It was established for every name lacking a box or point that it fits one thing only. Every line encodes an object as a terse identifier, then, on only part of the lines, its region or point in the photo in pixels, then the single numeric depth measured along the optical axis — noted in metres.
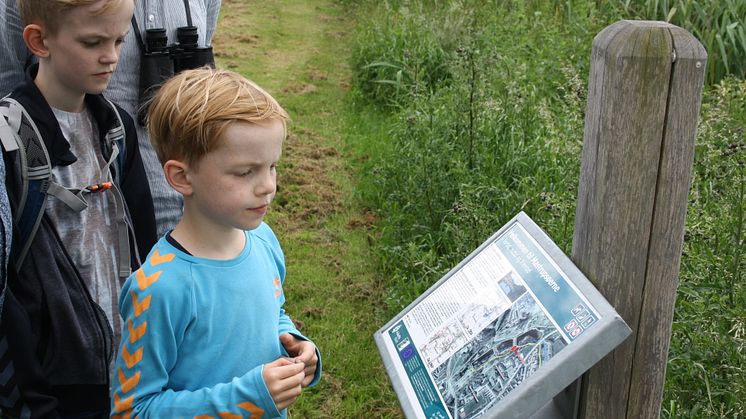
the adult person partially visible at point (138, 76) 2.73
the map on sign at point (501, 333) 1.89
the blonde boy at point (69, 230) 2.12
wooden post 1.94
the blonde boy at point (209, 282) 1.87
